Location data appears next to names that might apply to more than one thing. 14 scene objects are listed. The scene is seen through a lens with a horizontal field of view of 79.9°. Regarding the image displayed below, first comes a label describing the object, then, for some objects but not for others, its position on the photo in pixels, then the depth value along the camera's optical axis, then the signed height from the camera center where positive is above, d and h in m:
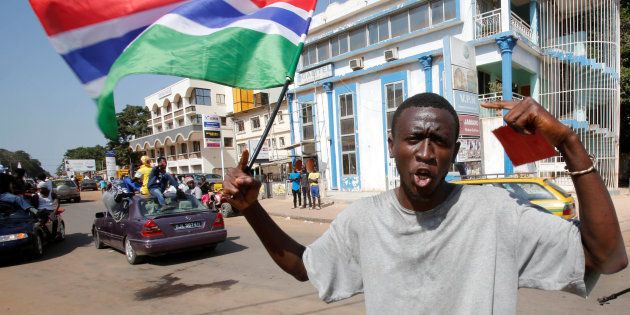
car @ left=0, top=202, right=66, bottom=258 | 7.59 -1.55
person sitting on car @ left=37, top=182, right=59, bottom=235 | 9.35 -1.36
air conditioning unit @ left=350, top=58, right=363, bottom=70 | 20.03 +4.01
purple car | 7.02 -1.52
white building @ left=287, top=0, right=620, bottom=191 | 14.59 +2.75
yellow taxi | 6.93 -1.22
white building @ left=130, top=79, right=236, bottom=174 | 39.62 +2.13
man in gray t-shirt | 1.23 -0.36
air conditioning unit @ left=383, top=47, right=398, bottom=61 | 18.59 +4.09
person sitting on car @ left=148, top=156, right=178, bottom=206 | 8.19 -0.70
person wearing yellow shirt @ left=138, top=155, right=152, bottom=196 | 9.25 -0.61
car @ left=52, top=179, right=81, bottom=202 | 25.14 -2.33
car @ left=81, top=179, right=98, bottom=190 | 40.50 -3.31
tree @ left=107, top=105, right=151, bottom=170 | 46.97 +3.08
